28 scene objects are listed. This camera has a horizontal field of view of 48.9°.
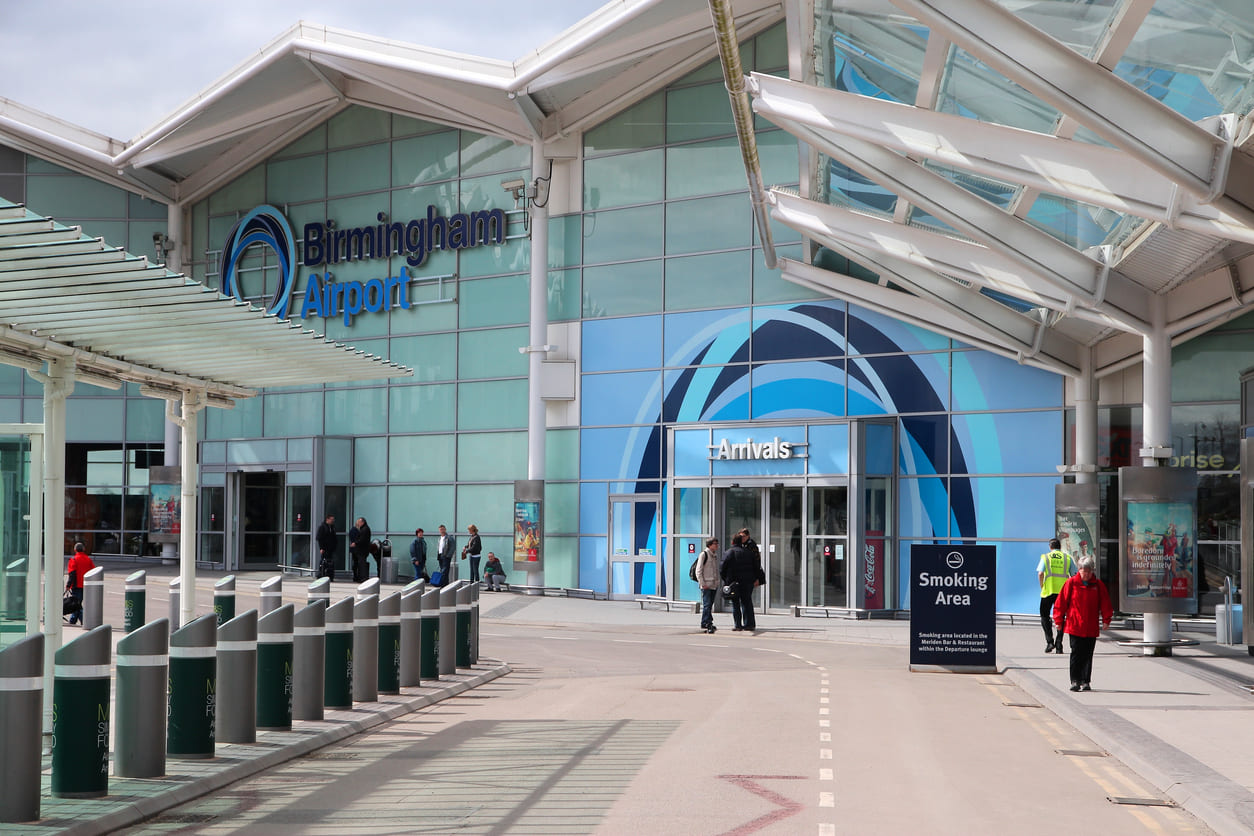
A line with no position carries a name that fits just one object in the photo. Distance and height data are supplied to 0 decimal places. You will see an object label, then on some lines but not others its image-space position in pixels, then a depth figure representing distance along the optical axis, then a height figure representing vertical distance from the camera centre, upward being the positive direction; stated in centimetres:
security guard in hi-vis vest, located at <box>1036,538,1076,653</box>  2109 -141
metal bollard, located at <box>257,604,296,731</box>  1125 -157
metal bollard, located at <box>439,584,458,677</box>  1622 -174
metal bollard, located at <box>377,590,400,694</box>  1409 -167
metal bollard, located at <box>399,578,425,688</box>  1477 -165
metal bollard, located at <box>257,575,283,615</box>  1602 -130
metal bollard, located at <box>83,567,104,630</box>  2144 -178
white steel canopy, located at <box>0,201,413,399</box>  914 +141
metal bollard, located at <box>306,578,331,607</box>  1343 -109
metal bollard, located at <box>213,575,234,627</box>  1903 -161
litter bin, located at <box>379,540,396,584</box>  3562 -219
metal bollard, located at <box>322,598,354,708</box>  1279 -164
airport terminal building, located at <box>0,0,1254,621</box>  1862 +352
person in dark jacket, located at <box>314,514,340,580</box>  3484 -147
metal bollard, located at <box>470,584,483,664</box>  1786 -186
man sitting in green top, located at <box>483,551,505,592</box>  3400 -221
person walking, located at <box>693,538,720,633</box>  2511 -160
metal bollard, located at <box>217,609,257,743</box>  1038 -148
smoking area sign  1844 -163
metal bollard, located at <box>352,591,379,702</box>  1345 -165
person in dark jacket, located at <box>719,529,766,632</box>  2472 -164
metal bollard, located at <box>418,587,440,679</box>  1569 -177
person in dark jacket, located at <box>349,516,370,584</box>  3516 -161
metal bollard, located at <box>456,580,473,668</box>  1709 -180
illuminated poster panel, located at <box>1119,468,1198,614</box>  1931 -74
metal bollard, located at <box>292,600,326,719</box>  1189 -158
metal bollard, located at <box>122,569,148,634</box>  1989 -175
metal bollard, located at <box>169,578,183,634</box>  2045 -183
